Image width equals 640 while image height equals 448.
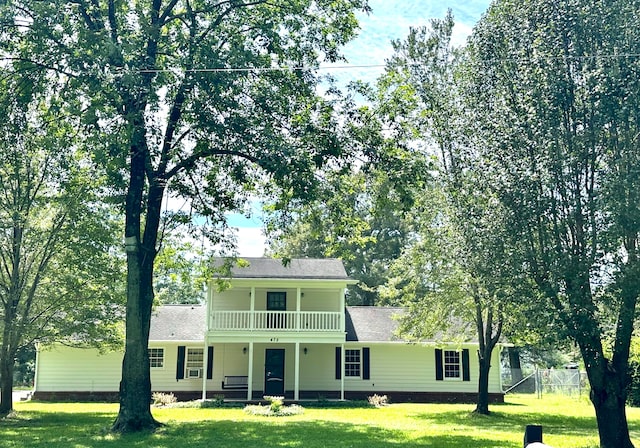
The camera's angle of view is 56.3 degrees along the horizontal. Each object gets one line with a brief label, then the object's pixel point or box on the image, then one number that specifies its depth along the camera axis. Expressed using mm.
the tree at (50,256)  17594
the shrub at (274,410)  18875
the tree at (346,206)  15133
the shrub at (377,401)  23781
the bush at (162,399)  23316
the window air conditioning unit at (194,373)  26172
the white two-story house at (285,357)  24828
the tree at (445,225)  12219
